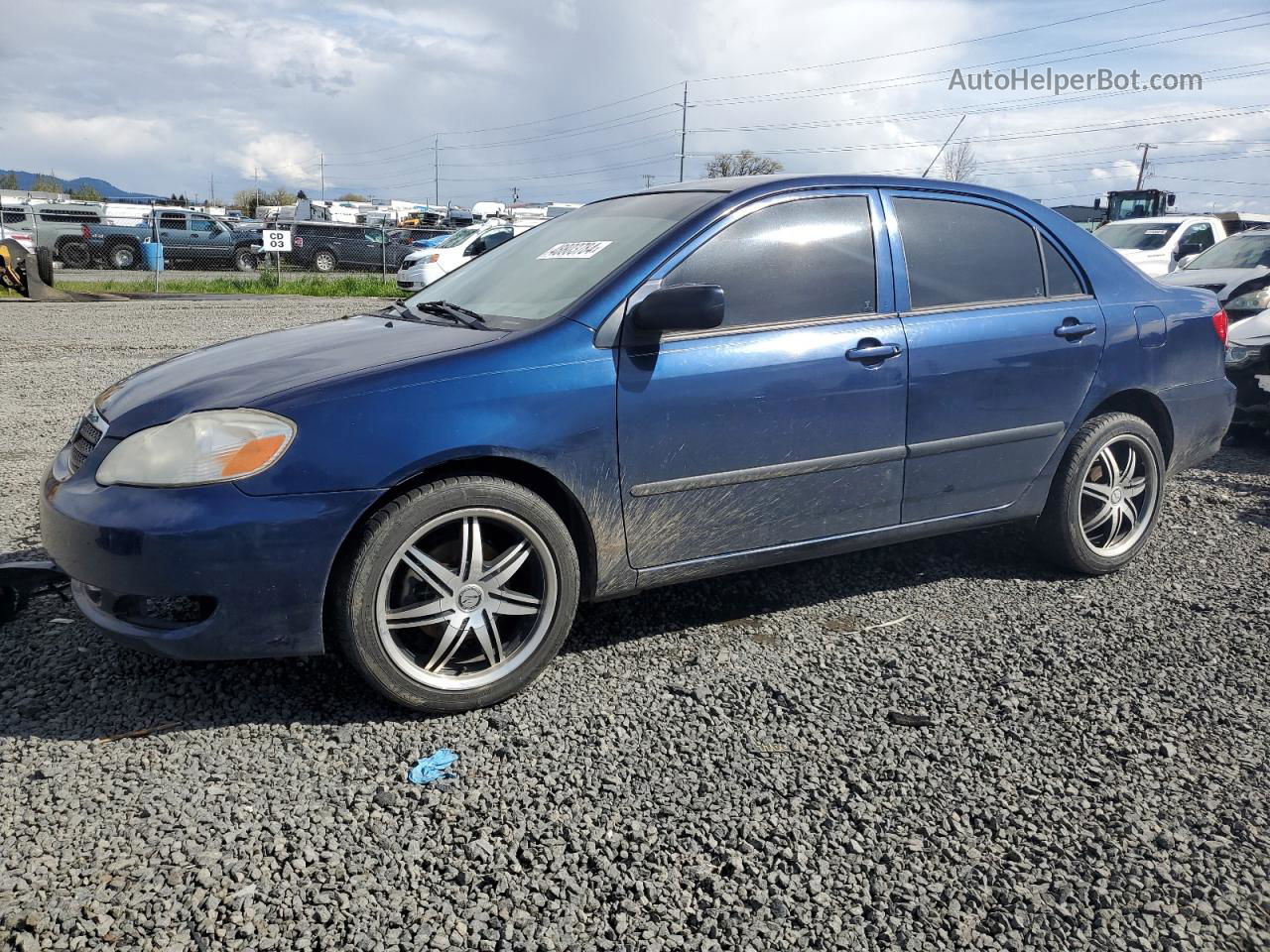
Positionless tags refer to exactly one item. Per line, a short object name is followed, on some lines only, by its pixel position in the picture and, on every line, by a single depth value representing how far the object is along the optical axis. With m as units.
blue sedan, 2.91
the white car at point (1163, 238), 15.99
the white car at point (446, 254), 21.22
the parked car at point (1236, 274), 8.03
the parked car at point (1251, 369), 7.22
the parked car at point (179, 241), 29.27
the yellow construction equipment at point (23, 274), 16.81
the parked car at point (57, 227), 28.98
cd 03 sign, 21.97
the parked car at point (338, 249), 31.64
